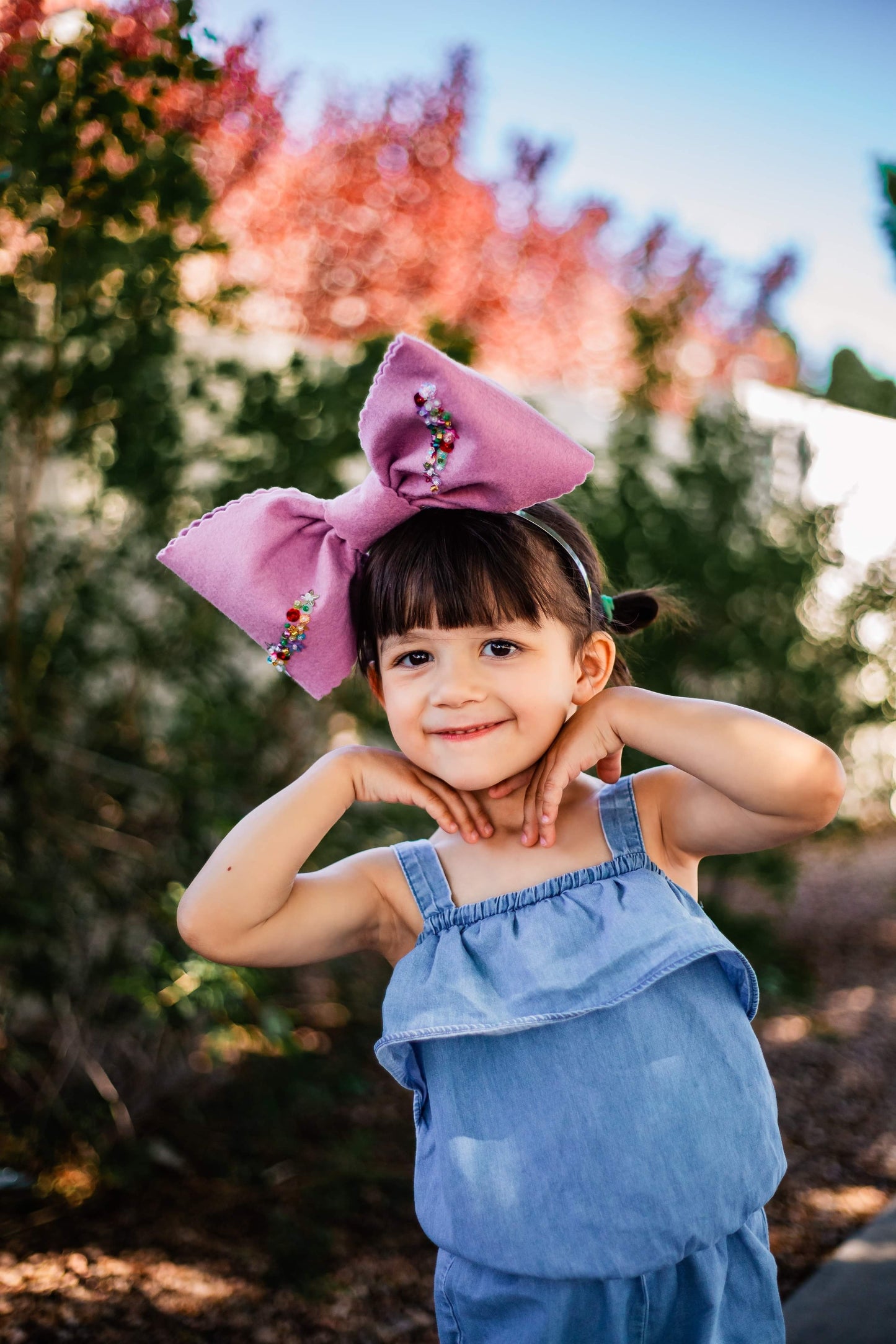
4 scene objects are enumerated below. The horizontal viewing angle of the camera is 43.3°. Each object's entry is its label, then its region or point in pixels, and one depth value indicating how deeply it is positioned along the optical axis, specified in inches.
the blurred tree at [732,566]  153.9
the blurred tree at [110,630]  85.1
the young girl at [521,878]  56.0
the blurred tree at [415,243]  216.2
